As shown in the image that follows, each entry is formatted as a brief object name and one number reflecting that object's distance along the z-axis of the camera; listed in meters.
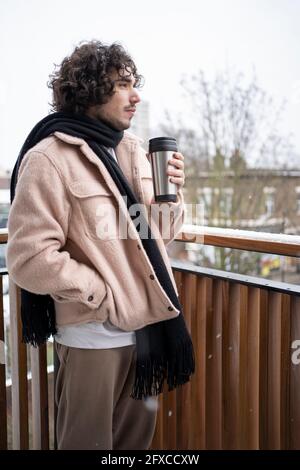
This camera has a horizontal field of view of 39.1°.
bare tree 9.57
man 1.17
